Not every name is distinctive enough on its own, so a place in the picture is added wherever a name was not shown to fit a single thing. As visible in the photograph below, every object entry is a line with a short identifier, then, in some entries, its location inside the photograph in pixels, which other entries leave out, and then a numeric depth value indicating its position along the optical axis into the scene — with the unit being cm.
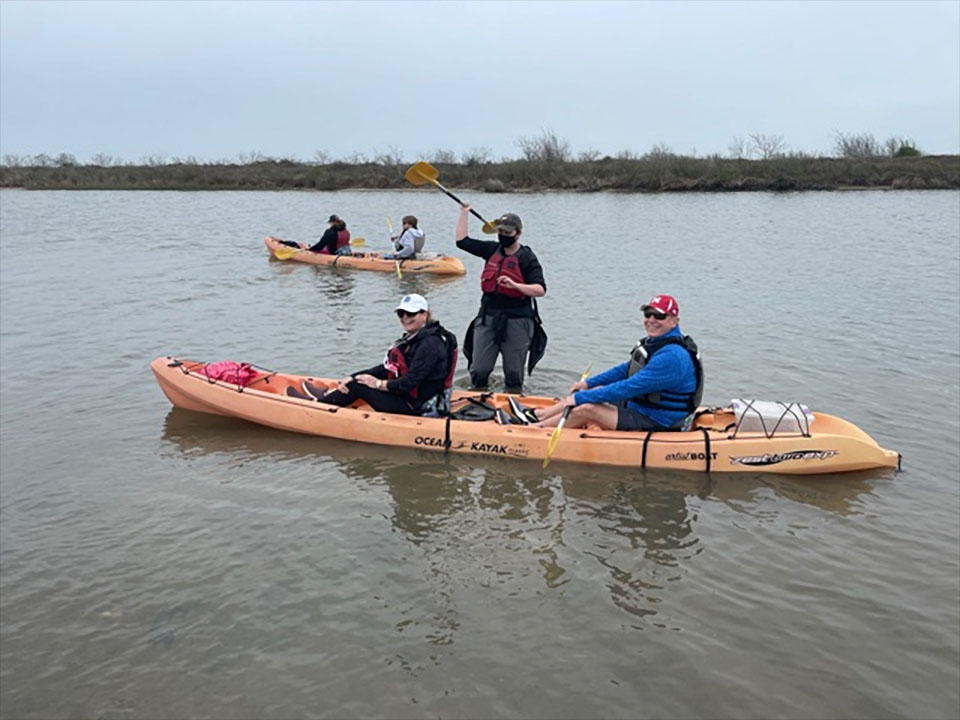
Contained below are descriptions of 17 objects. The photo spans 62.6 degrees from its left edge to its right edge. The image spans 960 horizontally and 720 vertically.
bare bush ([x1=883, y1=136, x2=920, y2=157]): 4766
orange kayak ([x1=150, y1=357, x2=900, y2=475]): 618
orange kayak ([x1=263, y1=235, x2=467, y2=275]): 1591
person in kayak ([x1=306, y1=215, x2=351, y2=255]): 1683
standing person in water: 756
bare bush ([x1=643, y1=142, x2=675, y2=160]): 4204
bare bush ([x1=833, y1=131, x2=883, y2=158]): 4978
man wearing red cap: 606
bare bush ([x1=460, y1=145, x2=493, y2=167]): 4578
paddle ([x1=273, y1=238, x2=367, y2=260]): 1708
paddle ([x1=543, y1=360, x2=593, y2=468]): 611
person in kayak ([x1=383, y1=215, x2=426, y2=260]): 1578
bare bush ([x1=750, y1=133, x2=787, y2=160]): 4631
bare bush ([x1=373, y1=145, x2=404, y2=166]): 4937
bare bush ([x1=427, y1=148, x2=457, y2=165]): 4893
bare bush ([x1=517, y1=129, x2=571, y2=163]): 4772
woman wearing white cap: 649
